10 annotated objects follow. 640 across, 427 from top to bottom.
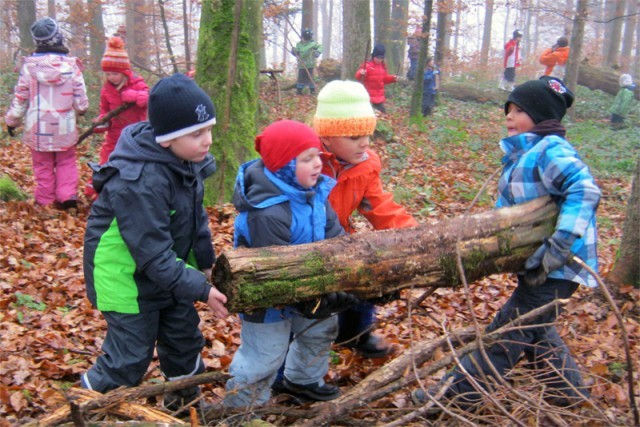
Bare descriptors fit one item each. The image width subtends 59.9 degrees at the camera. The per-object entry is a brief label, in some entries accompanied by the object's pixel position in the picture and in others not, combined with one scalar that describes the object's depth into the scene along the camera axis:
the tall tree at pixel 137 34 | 22.24
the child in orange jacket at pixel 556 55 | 17.08
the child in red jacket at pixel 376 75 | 14.02
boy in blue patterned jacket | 3.10
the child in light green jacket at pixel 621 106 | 14.91
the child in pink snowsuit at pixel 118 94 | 6.96
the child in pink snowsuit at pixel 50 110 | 6.65
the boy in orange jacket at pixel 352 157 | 3.52
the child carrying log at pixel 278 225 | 3.03
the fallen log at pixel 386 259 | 2.81
